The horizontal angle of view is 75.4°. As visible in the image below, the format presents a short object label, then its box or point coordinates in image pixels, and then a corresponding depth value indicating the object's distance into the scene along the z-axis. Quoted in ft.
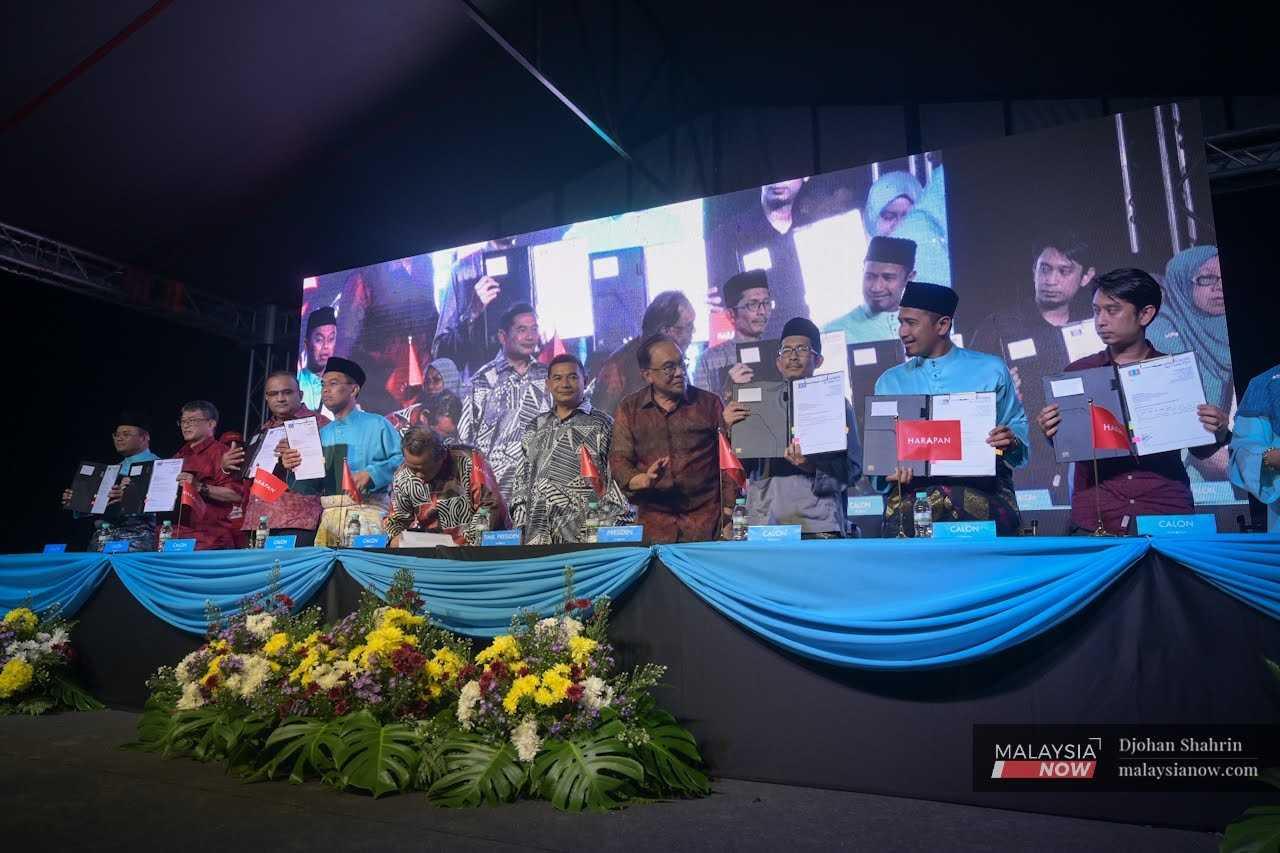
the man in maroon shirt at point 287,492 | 17.20
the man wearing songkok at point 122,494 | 16.38
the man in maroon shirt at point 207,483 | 16.93
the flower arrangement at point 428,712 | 8.28
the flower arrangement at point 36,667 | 13.43
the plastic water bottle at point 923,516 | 10.12
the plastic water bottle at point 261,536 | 14.98
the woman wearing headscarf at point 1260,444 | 12.80
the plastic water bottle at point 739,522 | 11.05
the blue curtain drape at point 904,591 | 7.49
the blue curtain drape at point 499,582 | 9.61
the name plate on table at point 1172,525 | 8.14
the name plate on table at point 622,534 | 10.36
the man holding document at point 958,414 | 11.39
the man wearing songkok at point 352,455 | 18.21
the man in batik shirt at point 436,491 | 16.02
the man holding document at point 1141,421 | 10.90
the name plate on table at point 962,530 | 8.70
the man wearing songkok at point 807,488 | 14.49
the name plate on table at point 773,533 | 9.59
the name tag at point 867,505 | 11.40
